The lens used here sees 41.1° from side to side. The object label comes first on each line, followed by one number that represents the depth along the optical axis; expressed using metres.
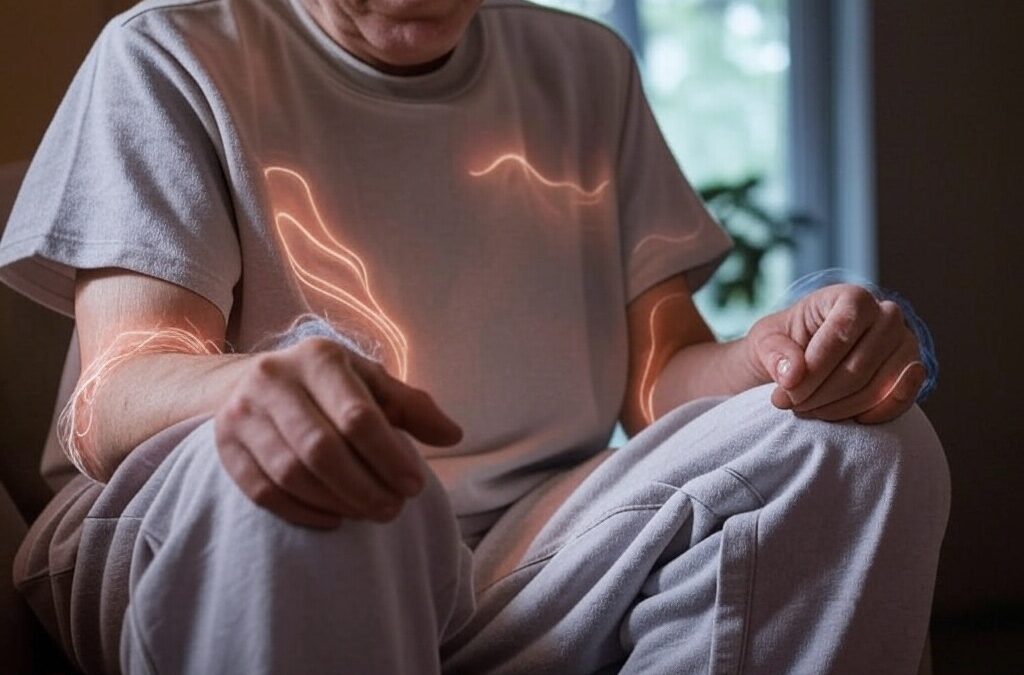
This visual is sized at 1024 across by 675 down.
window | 2.55
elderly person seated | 0.71
